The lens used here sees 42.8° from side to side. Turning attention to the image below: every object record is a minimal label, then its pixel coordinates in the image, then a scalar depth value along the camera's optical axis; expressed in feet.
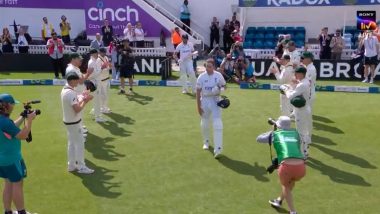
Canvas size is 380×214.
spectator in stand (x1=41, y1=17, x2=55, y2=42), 80.12
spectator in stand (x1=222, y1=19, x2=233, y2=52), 81.51
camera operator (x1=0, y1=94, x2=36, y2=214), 22.81
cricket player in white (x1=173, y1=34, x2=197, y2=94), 54.70
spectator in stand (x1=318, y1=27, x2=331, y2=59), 69.00
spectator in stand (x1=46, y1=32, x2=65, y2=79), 65.21
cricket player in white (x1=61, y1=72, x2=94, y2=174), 30.07
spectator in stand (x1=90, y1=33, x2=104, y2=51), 62.08
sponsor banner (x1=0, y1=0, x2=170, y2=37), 83.25
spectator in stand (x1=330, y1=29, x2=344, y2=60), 68.44
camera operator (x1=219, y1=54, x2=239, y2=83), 62.80
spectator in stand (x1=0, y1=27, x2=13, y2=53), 73.67
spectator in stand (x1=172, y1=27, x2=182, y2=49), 74.15
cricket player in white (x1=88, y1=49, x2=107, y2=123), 42.11
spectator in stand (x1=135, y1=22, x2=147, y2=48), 78.49
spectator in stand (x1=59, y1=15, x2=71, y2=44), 79.25
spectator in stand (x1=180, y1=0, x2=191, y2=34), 85.87
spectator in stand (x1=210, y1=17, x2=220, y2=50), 82.99
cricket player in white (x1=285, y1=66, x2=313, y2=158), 31.47
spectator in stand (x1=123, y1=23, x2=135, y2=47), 77.46
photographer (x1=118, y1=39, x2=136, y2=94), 54.60
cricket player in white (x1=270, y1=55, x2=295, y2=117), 40.45
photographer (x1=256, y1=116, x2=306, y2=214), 23.50
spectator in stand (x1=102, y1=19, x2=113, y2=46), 75.97
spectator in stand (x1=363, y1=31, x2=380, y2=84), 60.34
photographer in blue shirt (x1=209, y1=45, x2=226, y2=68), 65.26
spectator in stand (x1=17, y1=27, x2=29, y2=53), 73.97
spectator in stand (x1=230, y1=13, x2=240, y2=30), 81.30
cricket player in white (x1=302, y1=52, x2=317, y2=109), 36.27
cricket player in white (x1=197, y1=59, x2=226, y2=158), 33.91
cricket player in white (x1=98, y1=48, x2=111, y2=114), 43.88
